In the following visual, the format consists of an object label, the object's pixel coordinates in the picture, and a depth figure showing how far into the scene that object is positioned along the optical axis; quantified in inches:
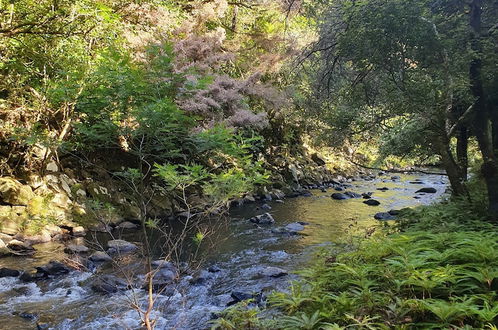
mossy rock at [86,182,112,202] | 483.2
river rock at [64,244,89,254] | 337.8
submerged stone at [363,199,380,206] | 589.1
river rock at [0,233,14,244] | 349.2
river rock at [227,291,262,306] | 243.5
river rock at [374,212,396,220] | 471.5
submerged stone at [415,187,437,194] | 692.1
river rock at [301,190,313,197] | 704.4
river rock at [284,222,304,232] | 436.0
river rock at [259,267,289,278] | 289.0
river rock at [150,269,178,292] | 268.0
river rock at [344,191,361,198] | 679.7
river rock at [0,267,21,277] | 281.4
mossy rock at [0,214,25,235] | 366.3
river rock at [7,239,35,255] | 335.5
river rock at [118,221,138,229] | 445.2
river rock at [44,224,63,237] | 391.9
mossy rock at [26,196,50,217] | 394.6
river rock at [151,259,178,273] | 301.4
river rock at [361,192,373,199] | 663.9
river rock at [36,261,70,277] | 289.0
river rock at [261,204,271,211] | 572.8
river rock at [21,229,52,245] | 361.3
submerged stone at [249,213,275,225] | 479.5
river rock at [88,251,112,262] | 328.2
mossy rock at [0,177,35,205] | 390.9
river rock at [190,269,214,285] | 281.6
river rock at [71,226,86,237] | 402.0
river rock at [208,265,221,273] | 304.7
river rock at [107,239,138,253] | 351.3
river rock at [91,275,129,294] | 258.8
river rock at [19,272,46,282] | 276.7
